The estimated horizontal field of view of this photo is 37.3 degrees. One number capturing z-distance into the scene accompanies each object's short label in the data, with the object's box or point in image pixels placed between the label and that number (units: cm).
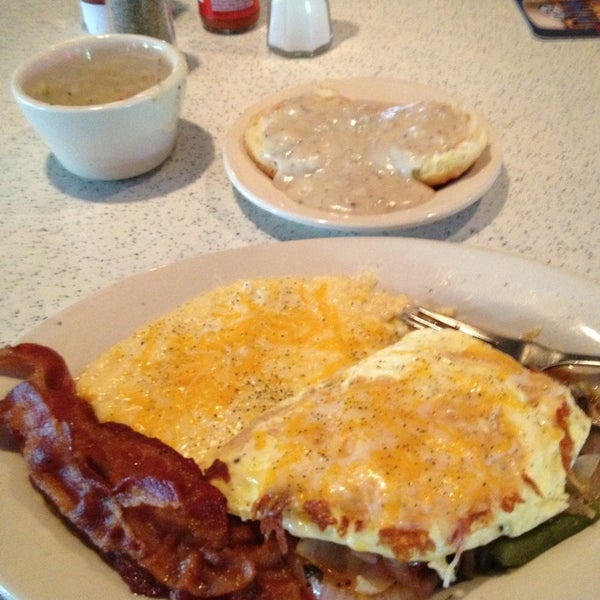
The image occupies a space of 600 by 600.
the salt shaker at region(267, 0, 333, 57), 68
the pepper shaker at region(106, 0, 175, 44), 62
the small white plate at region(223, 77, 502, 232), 48
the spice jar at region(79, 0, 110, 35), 68
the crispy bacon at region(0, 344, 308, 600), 34
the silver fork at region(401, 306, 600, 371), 40
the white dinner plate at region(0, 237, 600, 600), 33
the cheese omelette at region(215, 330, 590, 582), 33
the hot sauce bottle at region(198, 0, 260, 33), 73
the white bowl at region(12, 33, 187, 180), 50
